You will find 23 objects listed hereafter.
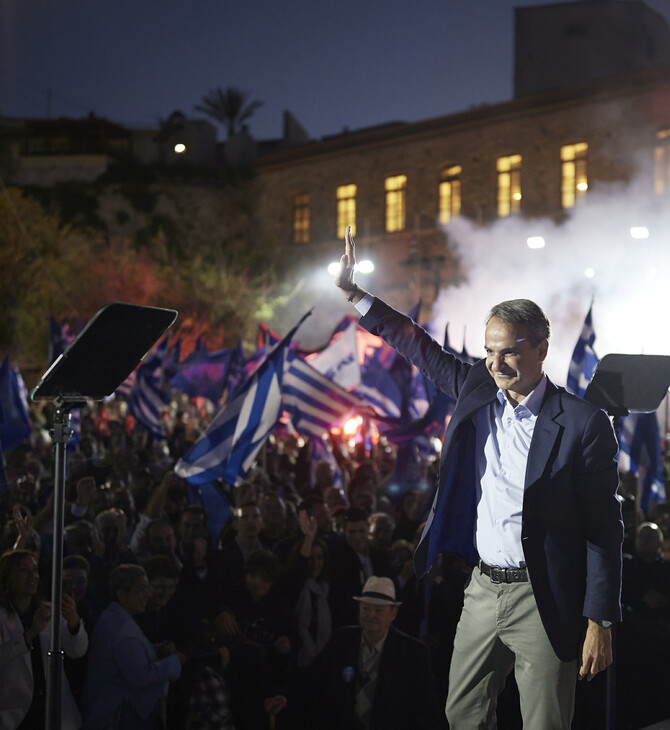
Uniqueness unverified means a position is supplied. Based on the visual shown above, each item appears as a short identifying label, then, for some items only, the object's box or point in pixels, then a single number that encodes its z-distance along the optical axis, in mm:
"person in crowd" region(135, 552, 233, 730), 5520
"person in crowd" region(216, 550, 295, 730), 5719
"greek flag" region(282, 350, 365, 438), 11281
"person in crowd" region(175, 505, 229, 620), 6066
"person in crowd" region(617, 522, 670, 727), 6953
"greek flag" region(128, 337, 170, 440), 15562
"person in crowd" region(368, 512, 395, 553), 7918
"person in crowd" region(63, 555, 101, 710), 5316
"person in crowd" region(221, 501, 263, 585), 7520
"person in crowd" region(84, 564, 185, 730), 5184
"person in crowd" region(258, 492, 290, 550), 8297
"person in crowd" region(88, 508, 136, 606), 7114
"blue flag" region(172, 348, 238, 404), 18297
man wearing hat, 5332
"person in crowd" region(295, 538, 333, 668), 6340
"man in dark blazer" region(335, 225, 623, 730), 3271
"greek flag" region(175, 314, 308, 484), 8820
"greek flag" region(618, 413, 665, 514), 11336
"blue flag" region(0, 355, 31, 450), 11263
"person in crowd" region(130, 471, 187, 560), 7929
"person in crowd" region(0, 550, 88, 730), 4965
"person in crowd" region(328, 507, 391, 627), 6805
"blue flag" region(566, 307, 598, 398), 11945
